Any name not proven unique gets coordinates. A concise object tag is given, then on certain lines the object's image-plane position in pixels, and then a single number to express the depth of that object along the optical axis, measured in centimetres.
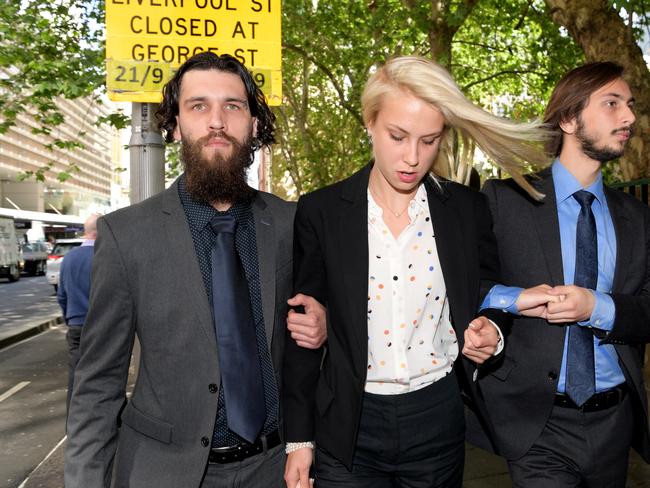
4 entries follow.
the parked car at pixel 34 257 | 3797
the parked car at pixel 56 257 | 2458
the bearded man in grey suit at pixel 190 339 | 202
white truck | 3137
